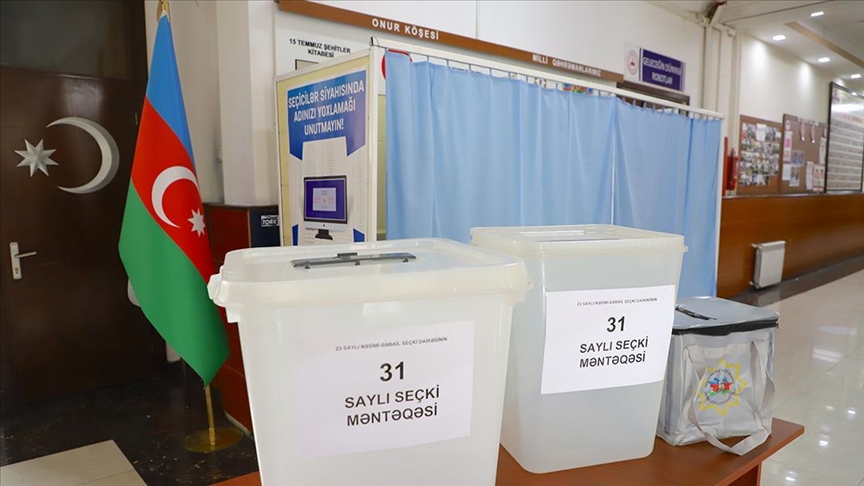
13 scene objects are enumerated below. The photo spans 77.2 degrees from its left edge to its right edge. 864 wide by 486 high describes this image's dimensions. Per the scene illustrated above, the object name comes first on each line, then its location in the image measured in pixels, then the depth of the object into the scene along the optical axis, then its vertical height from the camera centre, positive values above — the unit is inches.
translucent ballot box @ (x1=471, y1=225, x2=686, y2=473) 33.2 -9.4
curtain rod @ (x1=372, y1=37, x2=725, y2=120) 72.7 +20.4
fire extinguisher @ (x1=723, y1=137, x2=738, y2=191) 216.5 +12.0
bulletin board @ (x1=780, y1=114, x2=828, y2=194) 263.6 +22.9
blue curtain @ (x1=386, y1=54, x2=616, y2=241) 78.2 +7.7
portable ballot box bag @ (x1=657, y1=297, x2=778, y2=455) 38.2 -13.0
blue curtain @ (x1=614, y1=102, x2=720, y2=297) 111.3 +4.3
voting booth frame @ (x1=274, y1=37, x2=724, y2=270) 71.6 +10.1
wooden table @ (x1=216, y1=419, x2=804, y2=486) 34.2 -17.6
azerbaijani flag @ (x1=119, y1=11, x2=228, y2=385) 86.4 -4.4
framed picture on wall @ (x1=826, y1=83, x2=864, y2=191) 311.0 +35.9
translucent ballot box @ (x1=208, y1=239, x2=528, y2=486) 25.0 -8.0
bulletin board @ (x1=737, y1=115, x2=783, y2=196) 231.1 +19.7
